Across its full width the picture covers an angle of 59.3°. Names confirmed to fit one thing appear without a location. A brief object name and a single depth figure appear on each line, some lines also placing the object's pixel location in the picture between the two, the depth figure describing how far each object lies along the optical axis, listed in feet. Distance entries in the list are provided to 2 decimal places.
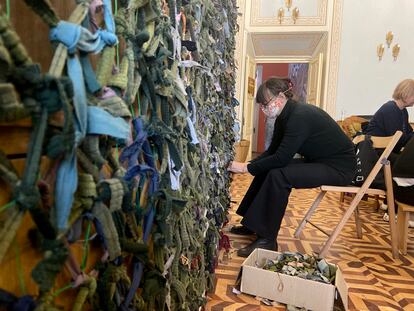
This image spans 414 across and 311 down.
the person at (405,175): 6.74
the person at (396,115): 8.99
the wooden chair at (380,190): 6.45
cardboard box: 4.58
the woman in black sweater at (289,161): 6.41
